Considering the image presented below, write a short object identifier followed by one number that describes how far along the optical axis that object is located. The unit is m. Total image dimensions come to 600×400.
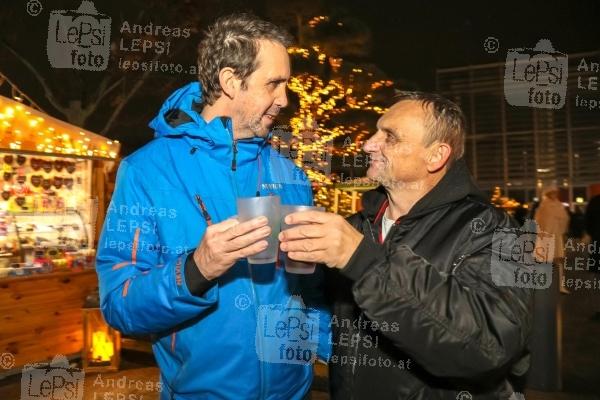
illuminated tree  10.12
